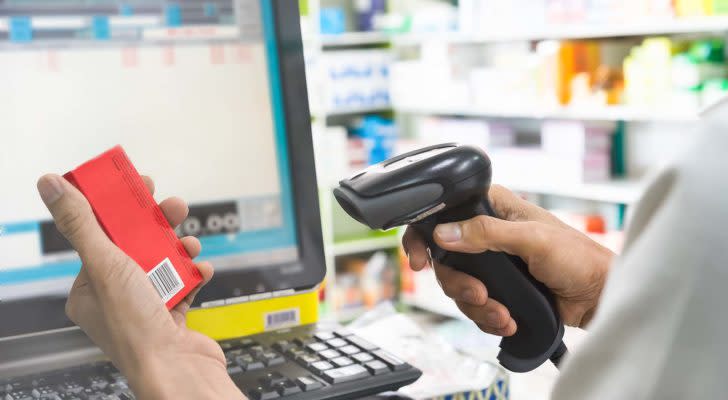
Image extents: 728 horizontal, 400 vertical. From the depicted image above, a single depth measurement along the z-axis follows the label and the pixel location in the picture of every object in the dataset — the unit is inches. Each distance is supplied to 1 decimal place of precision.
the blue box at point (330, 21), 161.2
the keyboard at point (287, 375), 29.6
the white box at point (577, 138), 130.0
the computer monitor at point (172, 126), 34.1
